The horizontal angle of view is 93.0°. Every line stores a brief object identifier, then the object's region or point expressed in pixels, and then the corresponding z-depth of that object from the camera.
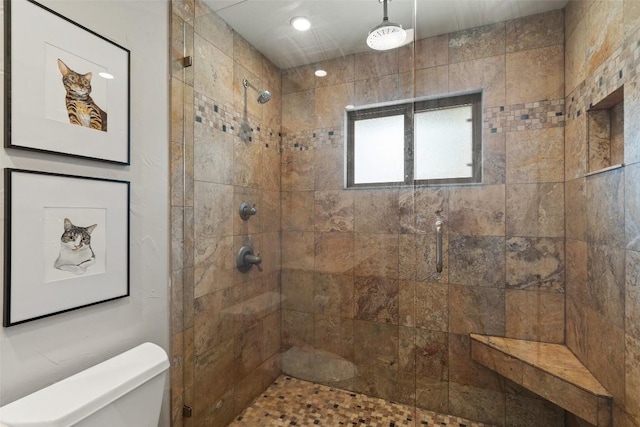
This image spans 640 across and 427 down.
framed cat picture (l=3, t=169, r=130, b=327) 0.88
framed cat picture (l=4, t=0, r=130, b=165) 0.88
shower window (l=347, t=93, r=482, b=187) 1.65
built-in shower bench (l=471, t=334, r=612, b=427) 1.24
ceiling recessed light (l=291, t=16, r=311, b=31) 1.61
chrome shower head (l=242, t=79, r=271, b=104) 1.68
